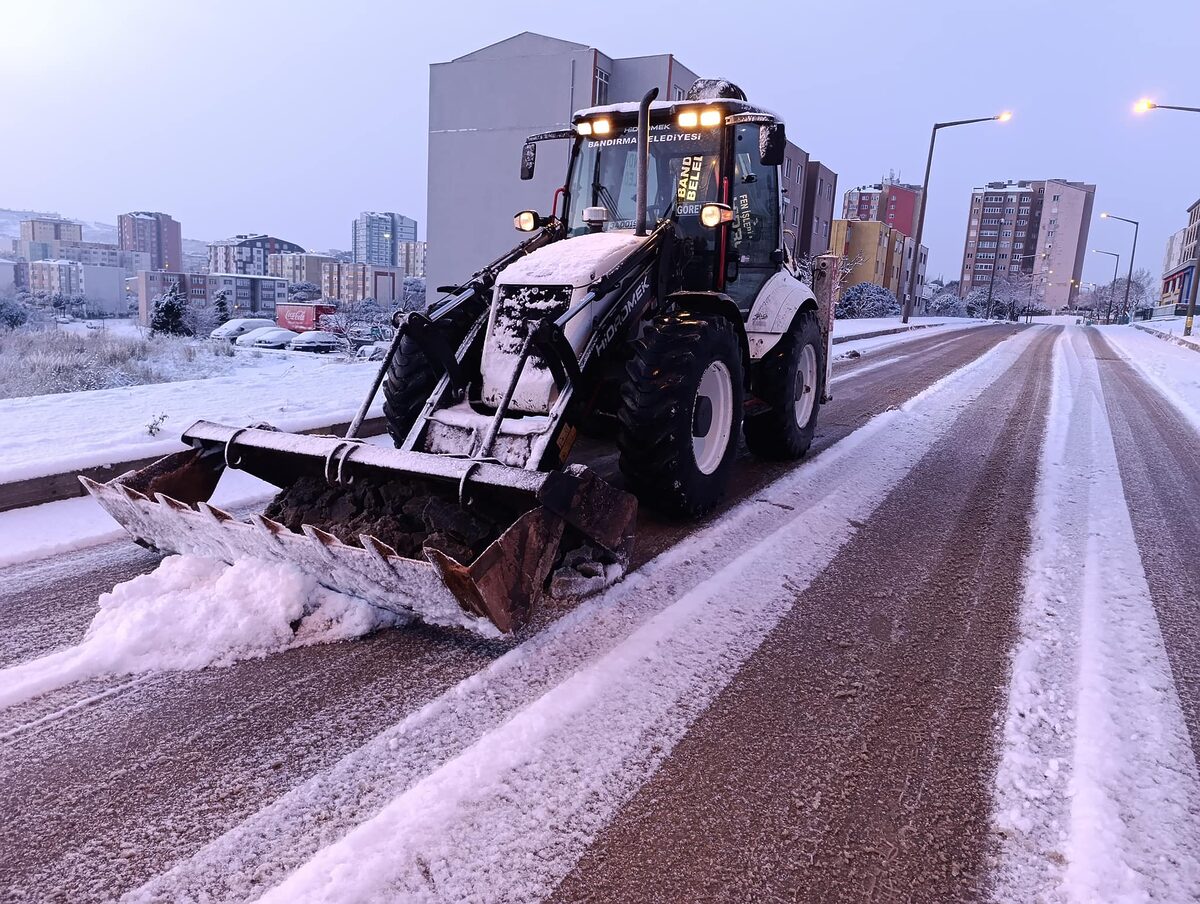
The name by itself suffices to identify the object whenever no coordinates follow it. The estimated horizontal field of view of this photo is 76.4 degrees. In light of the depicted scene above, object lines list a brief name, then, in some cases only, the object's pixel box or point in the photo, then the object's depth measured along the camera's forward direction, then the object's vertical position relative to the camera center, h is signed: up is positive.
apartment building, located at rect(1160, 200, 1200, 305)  74.62 +10.75
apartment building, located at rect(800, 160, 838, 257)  52.41 +9.25
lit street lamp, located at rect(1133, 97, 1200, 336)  17.56 +5.81
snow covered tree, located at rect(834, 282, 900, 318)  38.19 +1.92
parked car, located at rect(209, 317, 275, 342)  36.49 -1.49
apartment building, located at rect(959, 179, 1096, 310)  131.62 +21.33
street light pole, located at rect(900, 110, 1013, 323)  26.83 +5.19
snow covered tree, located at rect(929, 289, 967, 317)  61.67 +2.99
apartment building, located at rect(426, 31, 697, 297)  31.61 +8.53
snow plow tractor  3.06 -0.46
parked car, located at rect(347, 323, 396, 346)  31.71 -1.24
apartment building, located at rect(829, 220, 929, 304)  68.38 +8.45
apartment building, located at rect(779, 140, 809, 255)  45.88 +9.53
